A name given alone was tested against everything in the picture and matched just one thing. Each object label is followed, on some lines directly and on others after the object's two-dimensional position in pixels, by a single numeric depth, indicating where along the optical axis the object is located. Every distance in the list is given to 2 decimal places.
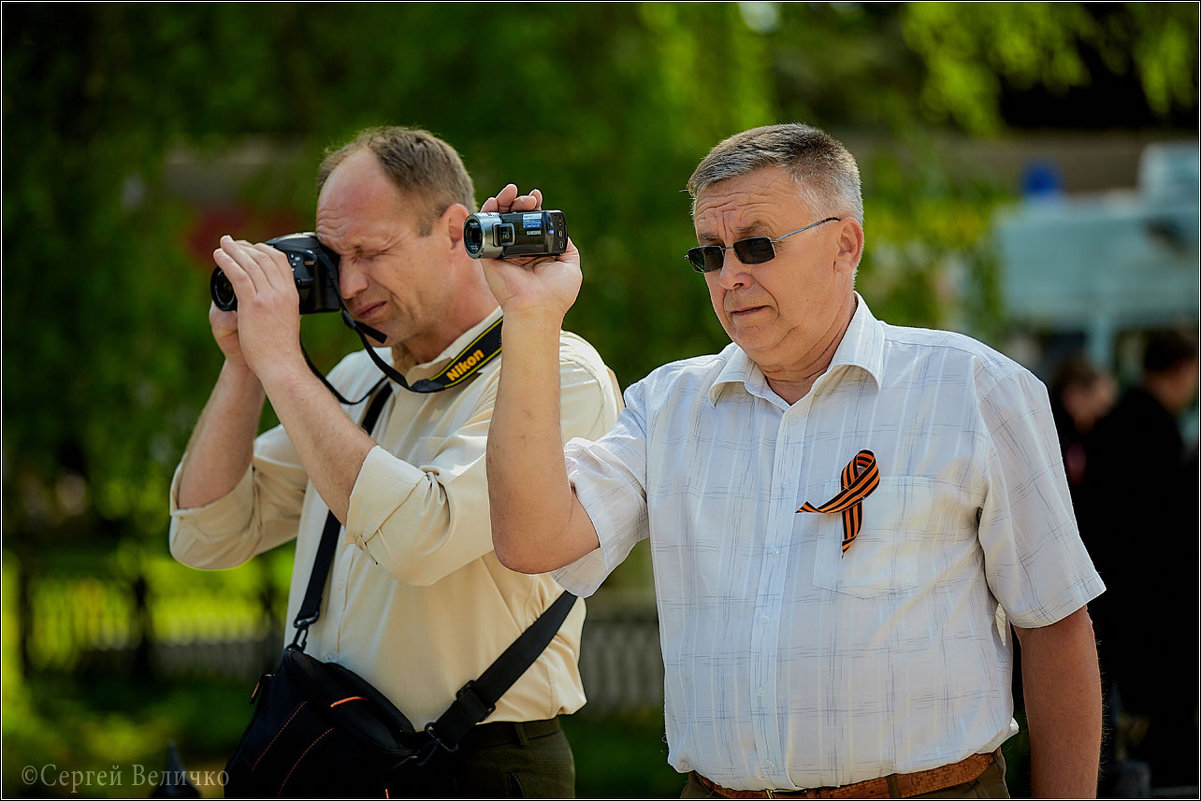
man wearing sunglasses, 4.09
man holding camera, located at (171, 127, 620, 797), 4.99
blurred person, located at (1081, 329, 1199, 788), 9.77
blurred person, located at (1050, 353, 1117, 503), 13.45
